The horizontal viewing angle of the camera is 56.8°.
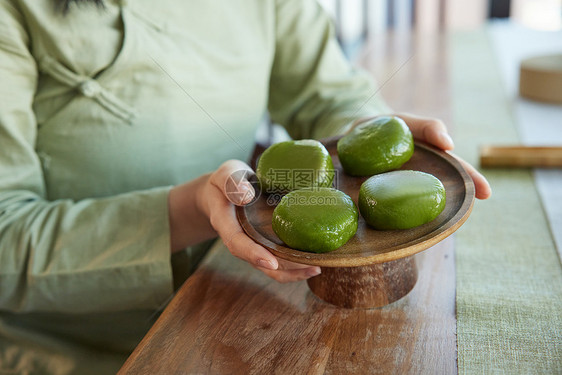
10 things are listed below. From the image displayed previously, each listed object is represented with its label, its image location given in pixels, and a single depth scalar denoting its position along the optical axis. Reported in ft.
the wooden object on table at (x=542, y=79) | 4.26
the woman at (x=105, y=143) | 2.64
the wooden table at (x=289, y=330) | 1.87
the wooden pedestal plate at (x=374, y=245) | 1.76
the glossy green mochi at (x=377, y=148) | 2.22
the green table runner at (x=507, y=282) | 1.85
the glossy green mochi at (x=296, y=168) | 2.15
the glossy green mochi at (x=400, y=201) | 1.85
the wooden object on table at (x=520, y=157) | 3.26
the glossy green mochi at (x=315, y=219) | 1.79
